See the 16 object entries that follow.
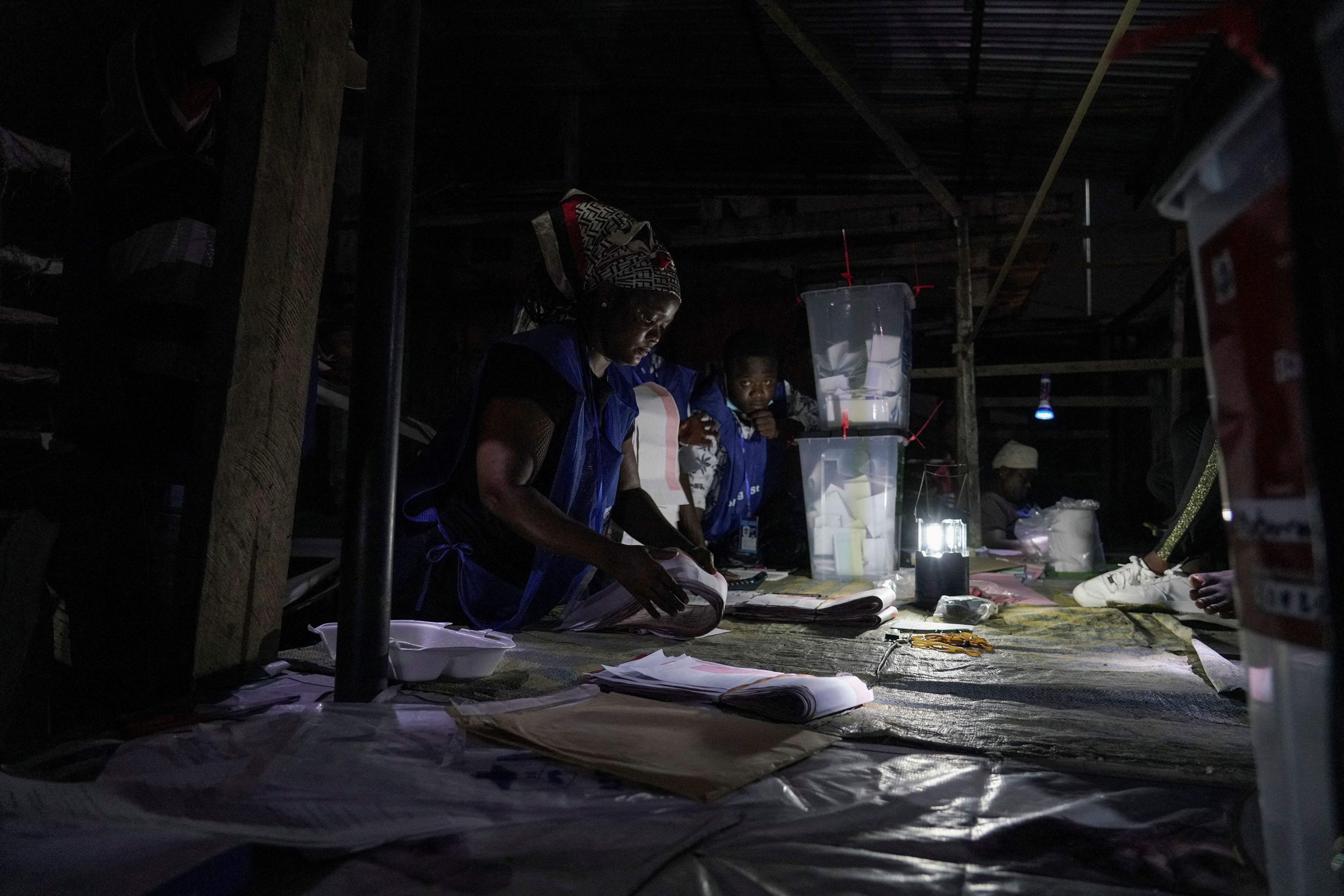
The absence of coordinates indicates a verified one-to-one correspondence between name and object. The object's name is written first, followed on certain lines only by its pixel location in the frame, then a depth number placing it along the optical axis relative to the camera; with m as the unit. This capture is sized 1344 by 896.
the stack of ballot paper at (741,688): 1.30
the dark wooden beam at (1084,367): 4.30
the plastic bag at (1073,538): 3.90
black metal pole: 1.32
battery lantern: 2.83
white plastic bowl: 1.47
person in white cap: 5.21
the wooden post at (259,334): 1.32
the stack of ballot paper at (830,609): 2.36
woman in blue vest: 2.00
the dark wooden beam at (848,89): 2.34
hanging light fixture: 6.74
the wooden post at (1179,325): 5.85
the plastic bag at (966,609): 2.47
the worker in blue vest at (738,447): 4.51
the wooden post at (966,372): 4.74
